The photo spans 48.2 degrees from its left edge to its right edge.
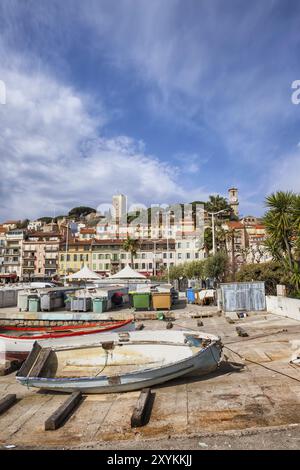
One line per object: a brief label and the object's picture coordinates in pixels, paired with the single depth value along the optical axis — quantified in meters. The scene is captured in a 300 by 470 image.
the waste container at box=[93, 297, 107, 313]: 25.25
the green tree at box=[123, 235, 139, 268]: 73.04
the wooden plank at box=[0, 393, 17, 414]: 8.62
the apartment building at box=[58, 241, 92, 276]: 88.00
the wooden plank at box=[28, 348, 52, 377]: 9.71
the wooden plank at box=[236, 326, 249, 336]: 15.62
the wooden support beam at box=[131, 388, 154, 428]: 7.02
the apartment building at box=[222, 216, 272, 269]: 84.54
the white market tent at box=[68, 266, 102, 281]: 35.19
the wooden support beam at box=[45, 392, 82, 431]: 7.19
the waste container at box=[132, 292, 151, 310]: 25.53
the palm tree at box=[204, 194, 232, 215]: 64.21
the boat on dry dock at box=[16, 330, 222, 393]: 9.12
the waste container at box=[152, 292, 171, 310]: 25.70
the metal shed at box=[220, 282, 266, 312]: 23.20
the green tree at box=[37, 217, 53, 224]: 180.88
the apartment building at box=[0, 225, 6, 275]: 93.44
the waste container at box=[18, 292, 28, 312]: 26.61
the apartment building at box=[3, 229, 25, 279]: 92.56
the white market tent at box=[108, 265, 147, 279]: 32.97
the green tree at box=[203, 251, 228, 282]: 38.25
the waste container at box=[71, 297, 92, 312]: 25.84
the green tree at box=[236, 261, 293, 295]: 25.00
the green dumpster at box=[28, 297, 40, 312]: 26.35
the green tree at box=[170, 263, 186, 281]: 59.10
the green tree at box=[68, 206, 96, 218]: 187.50
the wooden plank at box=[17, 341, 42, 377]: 9.58
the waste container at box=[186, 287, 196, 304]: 30.42
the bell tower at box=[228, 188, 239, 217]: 124.62
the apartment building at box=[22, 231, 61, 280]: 90.38
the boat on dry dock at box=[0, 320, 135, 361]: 11.55
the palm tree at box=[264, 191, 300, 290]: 22.28
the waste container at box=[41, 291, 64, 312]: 26.39
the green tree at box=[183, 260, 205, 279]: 52.09
